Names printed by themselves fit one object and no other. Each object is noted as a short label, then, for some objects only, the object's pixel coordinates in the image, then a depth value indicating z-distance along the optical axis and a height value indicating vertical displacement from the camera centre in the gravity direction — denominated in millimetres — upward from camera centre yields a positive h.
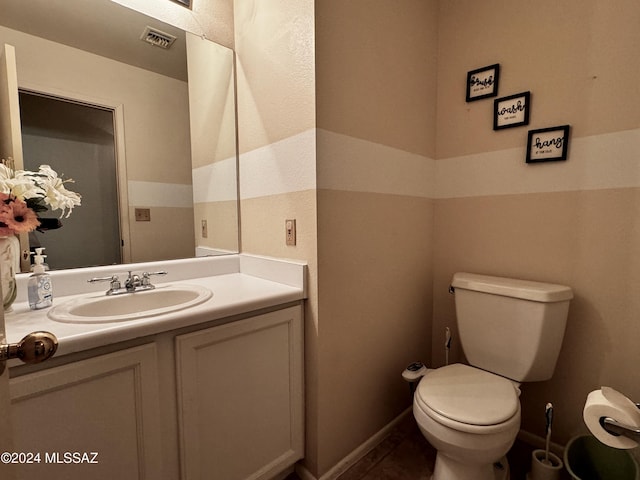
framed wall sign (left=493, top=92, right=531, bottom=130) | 1361 +520
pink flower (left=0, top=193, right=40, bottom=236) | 860 +11
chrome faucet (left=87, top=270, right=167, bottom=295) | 1156 -252
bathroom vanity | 719 -485
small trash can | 1058 -907
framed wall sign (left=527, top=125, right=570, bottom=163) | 1272 +337
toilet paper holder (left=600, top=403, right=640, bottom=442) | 616 -442
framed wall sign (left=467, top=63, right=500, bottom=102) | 1451 +696
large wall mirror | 1086 +408
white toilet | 973 -636
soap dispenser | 973 -223
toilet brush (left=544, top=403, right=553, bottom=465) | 1144 -779
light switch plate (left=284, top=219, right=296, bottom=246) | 1235 -44
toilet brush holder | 1148 -972
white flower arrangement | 868 +79
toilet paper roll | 631 -424
